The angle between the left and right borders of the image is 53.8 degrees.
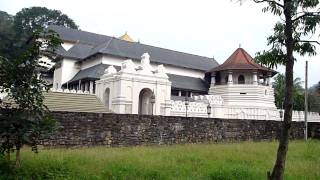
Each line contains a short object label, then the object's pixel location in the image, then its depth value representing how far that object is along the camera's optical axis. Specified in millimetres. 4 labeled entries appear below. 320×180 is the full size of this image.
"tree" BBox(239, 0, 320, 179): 4991
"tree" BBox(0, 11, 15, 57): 39787
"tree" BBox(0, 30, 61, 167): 6841
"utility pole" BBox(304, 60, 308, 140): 17134
